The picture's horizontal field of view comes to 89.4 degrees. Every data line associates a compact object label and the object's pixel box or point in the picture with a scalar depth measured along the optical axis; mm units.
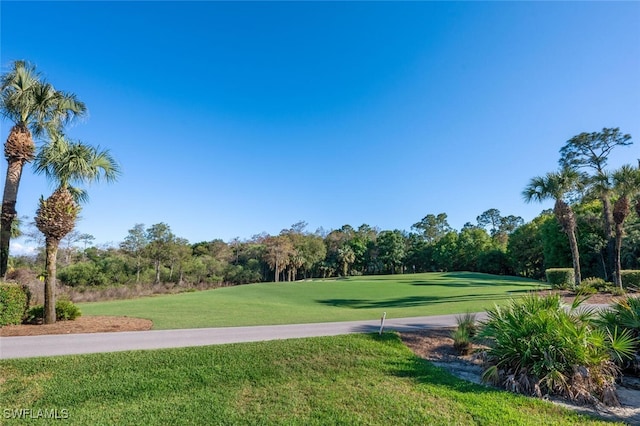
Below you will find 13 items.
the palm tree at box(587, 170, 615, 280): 22441
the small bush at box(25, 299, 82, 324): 10961
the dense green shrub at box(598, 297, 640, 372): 7824
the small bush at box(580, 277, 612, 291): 19631
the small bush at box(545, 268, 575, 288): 22033
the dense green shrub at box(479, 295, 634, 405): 6230
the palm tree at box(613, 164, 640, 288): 19922
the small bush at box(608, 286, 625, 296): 17172
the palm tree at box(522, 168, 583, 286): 21422
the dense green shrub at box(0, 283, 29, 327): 10109
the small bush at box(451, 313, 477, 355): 8672
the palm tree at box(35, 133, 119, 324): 10836
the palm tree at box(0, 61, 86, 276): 12312
